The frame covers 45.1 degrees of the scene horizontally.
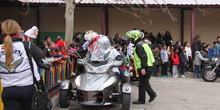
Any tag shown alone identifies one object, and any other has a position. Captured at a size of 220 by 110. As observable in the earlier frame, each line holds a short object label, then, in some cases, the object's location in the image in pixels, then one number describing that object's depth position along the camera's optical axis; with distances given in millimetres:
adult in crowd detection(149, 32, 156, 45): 15133
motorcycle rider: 6238
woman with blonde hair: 3459
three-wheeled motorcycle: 5672
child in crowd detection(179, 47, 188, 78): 11938
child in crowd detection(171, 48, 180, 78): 11969
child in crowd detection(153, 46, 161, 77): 12094
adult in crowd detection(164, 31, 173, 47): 15148
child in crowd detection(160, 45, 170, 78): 12062
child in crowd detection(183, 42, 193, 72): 12537
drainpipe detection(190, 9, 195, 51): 13086
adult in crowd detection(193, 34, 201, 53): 12432
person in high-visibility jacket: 6668
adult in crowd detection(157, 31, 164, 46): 14847
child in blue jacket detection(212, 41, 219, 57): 12328
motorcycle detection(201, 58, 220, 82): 10789
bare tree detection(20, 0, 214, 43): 9477
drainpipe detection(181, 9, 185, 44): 15611
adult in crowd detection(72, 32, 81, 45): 10893
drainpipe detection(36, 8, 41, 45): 15812
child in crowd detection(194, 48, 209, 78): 11923
